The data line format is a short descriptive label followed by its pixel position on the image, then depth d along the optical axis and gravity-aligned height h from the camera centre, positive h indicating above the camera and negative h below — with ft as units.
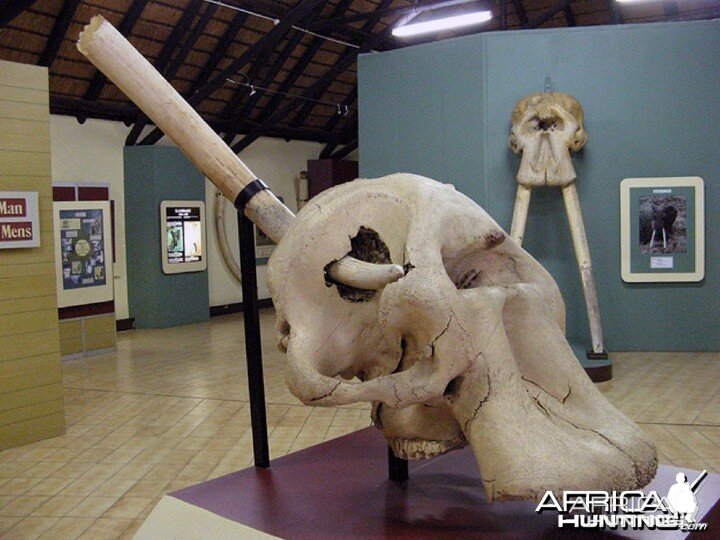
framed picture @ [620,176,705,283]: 25.71 -0.45
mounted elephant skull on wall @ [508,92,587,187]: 23.62 +2.53
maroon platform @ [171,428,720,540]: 5.99 -2.33
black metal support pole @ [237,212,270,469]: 7.70 -1.08
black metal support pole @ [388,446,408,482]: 7.14 -2.22
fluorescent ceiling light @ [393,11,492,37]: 29.43 +7.61
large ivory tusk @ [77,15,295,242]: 6.86 +0.99
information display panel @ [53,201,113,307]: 29.17 -0.79
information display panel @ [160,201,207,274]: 37.93 -0.35
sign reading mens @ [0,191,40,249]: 16.85 +0.28
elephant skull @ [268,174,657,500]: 5.42 -0.90
